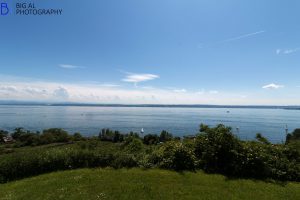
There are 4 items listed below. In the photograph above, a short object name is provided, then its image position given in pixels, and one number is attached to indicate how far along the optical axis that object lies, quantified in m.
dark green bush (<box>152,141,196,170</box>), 7.58
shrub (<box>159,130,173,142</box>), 54.27
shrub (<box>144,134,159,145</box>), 55.67
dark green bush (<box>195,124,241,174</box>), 7.48
